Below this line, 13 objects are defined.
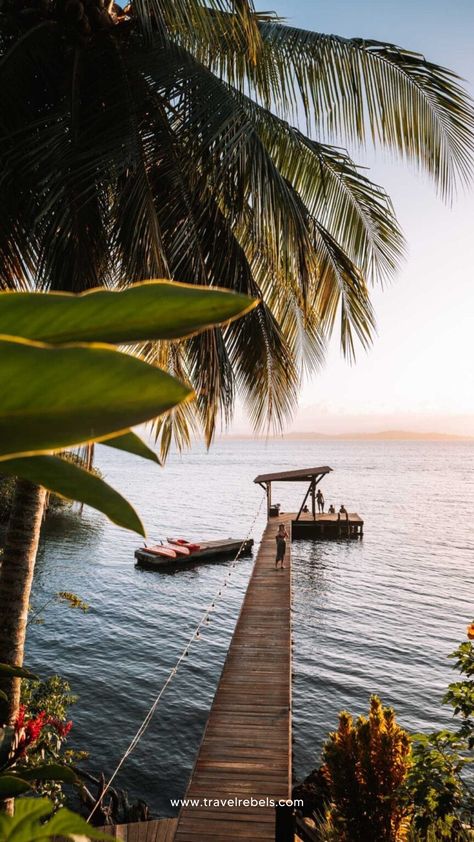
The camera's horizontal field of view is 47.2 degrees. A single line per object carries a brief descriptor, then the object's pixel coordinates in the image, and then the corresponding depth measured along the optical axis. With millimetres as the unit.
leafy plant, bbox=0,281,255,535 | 353
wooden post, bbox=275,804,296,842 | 5023
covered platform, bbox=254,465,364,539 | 39031
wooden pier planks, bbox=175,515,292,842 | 6293
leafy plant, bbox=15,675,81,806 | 6258
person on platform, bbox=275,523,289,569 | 19625
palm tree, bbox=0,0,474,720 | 5391
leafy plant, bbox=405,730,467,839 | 4078
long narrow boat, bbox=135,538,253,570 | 32466
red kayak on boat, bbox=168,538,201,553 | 34072
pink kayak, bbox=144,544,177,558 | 32344
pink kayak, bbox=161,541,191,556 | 33375
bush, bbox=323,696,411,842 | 5219
